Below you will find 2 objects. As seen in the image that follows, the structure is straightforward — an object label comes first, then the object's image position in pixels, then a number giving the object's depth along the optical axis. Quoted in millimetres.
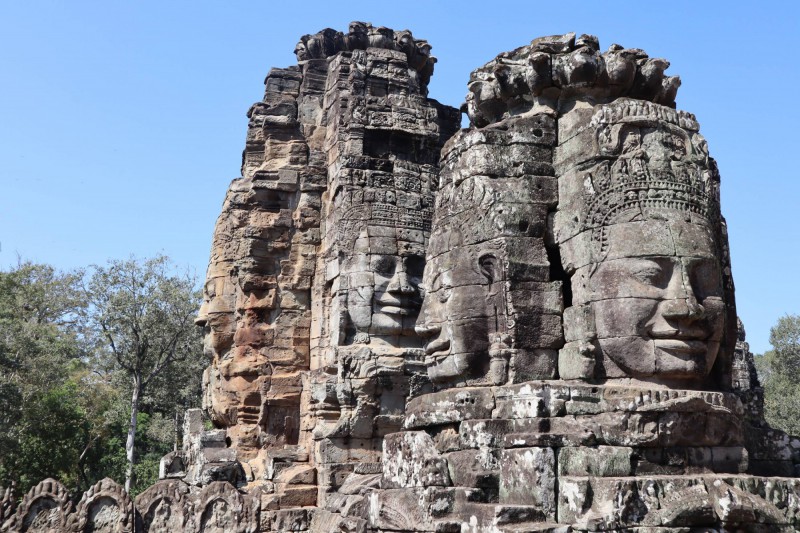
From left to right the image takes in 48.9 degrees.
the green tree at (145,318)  31812
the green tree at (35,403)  24047
